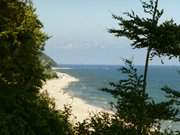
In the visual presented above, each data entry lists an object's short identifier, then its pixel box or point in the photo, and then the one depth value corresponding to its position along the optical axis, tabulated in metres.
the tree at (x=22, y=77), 22.19
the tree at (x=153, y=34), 12.53
